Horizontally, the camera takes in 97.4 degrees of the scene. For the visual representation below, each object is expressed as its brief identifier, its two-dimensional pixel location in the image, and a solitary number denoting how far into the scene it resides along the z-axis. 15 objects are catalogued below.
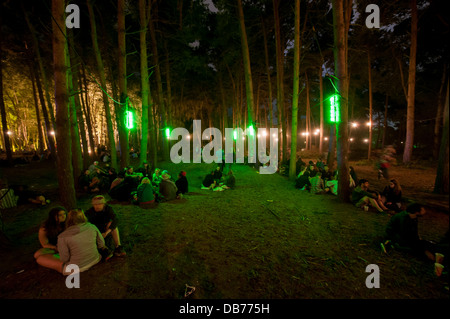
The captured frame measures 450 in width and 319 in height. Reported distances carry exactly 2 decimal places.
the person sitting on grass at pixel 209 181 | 10.95
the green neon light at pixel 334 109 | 7.77
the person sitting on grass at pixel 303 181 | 10.31
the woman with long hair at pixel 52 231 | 3.71
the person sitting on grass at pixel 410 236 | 4.05
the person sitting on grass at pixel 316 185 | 9.63
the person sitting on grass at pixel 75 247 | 3.25
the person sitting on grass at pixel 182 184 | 9.30
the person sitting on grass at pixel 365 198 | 7.02
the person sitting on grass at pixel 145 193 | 7.04
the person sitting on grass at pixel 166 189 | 8.08
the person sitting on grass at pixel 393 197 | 6.83
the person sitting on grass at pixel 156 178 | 8.85
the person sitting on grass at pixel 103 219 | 4.09
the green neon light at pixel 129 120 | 10.43
